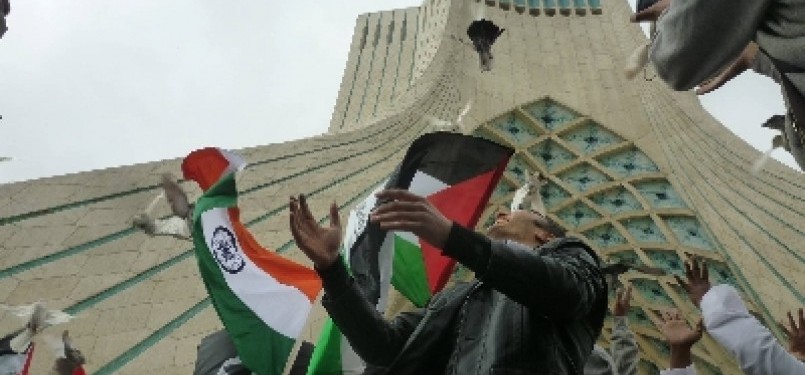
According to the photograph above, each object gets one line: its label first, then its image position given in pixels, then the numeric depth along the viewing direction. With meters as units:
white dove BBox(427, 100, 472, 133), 6.41
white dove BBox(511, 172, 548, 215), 2.98
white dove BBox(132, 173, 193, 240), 3.31
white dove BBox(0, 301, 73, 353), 2.63
